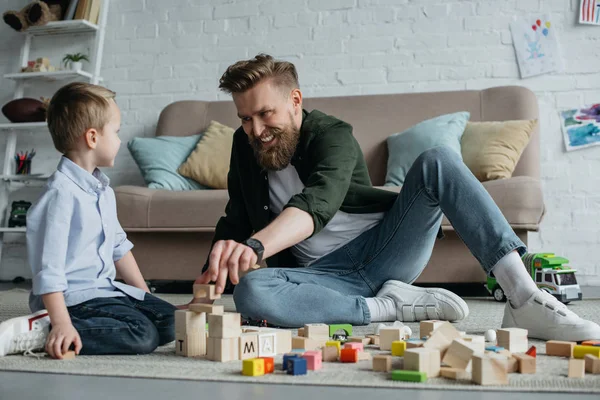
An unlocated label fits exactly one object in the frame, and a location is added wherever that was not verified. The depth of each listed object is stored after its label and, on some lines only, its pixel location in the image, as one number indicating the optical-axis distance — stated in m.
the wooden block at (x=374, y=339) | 3.71
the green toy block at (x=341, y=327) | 3.77
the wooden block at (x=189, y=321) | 3.55
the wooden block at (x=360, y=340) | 3.67
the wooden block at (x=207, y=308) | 3.47
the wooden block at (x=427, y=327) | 3.68
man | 3.76
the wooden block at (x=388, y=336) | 3.60
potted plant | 7.15
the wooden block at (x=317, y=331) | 3.65
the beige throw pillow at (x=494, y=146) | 5.42
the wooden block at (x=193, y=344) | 3.57
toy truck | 4.93
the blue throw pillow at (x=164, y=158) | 5.90
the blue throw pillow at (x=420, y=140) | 5.59
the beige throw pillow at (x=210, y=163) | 5.86
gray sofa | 5.16
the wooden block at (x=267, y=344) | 3.51
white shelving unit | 7.03
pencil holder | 7.23
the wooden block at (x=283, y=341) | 3.53
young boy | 3.57
